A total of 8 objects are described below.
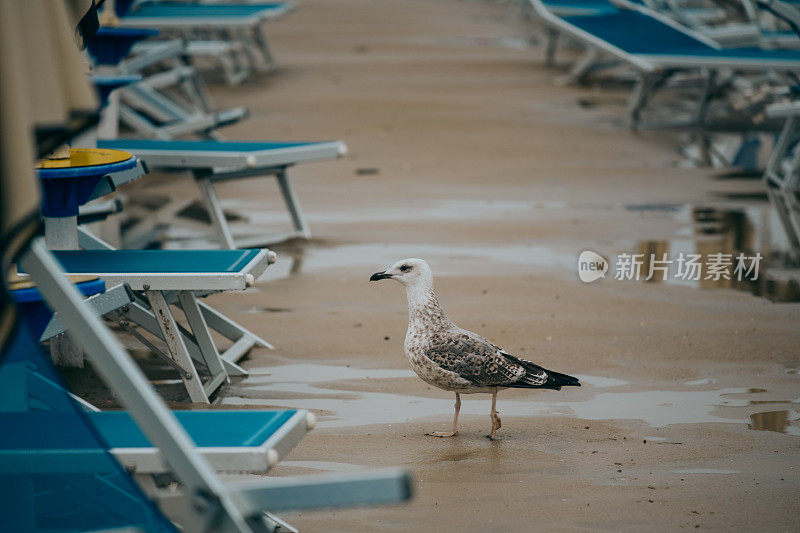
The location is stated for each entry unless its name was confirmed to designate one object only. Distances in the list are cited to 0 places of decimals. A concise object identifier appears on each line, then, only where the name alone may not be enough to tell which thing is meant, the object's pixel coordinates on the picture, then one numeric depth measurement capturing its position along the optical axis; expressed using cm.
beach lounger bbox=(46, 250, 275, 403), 879
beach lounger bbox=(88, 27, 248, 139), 1942
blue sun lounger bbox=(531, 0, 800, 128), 2116
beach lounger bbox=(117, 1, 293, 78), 2566
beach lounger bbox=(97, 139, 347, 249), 1375
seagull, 848
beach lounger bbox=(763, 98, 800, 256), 1708
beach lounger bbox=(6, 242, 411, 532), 464
